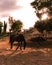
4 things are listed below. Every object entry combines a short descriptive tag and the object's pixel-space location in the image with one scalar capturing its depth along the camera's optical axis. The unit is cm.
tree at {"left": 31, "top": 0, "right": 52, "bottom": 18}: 1523
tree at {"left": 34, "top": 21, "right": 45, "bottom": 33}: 1496
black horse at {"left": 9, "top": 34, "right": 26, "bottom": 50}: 1255
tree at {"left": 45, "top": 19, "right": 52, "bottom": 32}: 1438
